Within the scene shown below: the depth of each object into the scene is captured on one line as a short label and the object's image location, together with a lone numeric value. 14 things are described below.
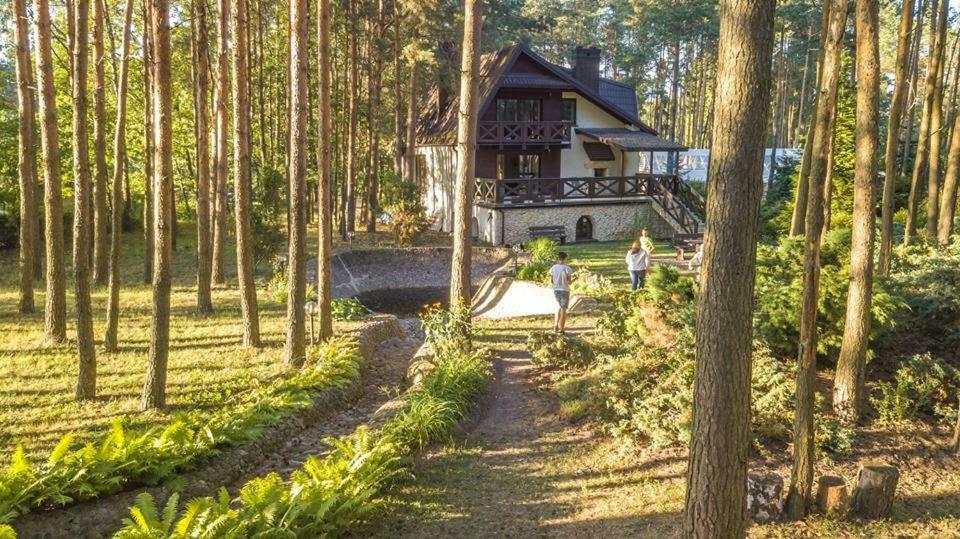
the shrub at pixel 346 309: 15.59
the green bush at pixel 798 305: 8.80
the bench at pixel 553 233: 27.83
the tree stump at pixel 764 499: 6.36
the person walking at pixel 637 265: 15.57
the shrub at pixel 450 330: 11.93
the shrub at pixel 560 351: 11.48
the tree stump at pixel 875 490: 6.28
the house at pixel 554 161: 28.75
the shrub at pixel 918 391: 8.28
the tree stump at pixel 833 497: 6.36
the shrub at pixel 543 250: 20.94
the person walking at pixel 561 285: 13.10
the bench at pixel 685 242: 21.68
